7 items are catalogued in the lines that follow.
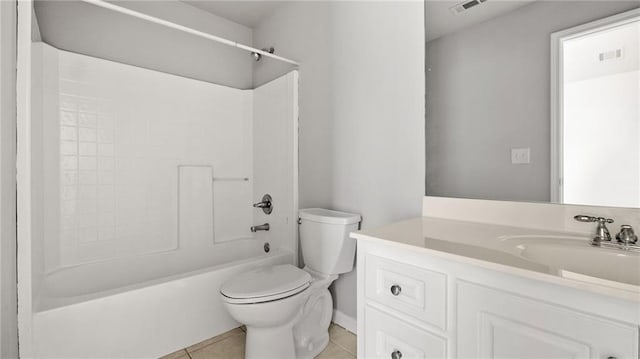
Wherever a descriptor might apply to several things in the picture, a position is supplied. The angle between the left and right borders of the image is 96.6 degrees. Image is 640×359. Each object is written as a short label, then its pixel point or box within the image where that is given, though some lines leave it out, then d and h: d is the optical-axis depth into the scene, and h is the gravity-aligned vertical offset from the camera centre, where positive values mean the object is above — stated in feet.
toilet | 4.12 -1.75
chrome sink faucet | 2.48 -0.53
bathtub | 4.00 -2.11
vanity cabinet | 1.72 -0.99
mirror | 2.79 +0.90
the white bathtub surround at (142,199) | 4.34 -0.48
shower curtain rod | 4.57 +2.79
